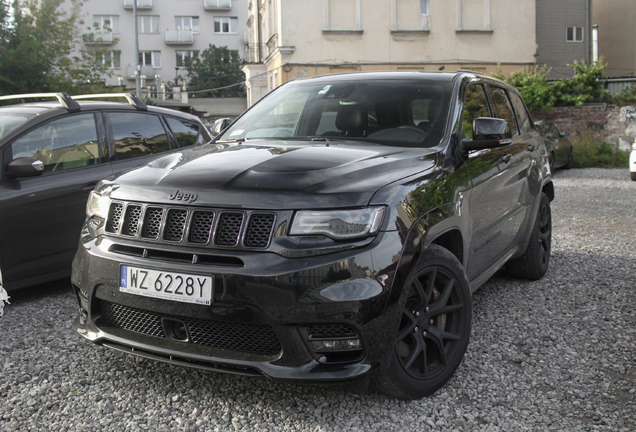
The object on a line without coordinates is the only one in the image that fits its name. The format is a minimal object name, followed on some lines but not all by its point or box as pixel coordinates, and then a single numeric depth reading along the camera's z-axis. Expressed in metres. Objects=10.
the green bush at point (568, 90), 17.73
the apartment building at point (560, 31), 33.47
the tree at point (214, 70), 60.44
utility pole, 28.36
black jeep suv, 2.54
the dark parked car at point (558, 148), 13.38
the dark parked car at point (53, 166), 4.48
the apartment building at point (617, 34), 36.28
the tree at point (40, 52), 15.70
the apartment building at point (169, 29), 59.50
